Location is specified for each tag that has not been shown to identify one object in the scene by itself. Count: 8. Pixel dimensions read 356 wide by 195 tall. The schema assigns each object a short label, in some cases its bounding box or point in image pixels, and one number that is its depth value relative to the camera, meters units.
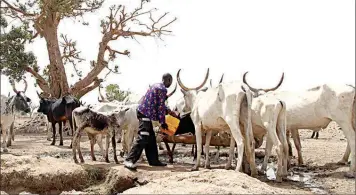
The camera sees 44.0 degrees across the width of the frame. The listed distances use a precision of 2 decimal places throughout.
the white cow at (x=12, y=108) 8.89
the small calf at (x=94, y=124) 9.39
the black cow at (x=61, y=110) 14.93
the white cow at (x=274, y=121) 8.53
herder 8.90
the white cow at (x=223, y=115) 8.54
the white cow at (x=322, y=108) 9.12
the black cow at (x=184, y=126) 10.94
